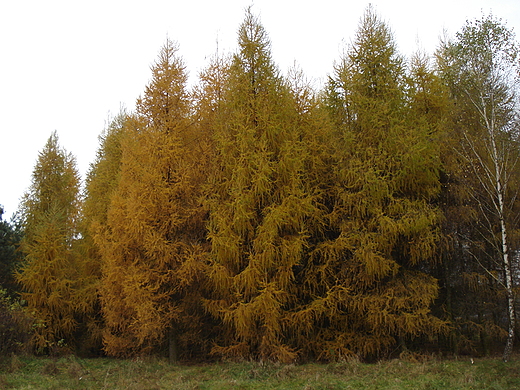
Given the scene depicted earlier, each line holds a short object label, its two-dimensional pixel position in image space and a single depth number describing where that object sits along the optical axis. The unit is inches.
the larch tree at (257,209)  402.0
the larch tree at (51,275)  585.6
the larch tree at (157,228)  433.1
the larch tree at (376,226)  407.2
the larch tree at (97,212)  600.4
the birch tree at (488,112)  453.1
